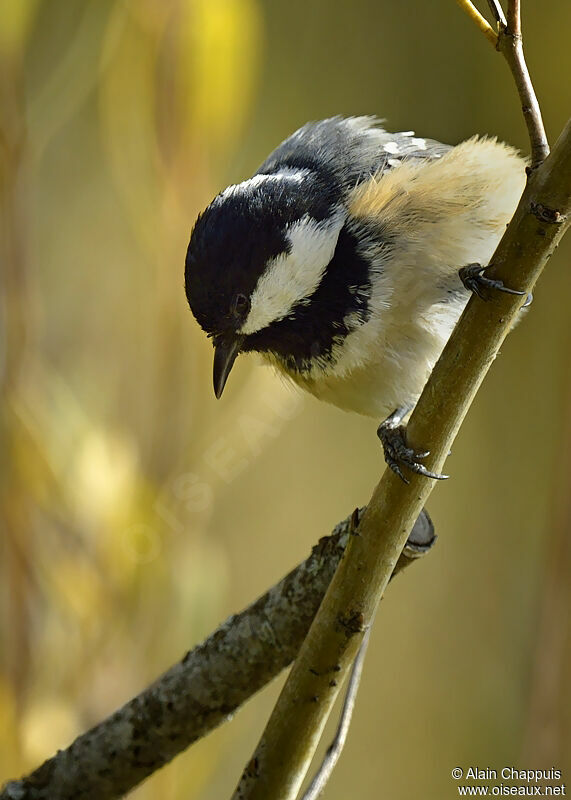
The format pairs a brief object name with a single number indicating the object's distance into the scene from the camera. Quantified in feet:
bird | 7.67
